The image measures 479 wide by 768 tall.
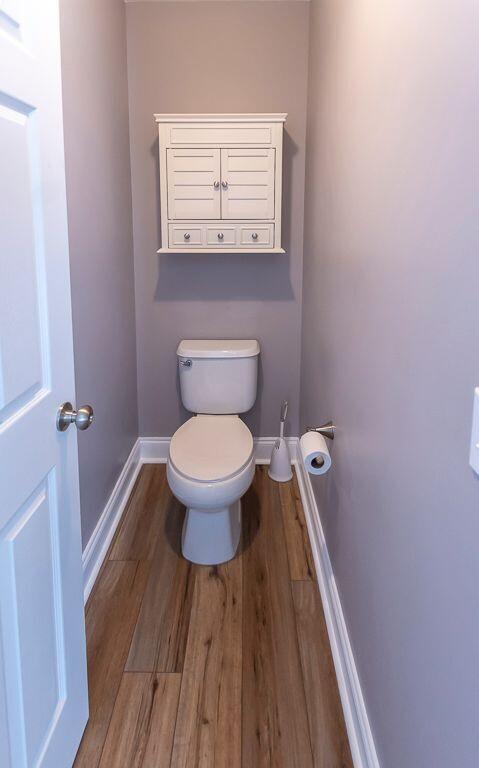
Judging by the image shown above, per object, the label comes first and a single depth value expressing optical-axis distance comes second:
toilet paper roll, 1.76
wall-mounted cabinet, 2.53
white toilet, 2.09
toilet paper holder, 1.90
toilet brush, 2.93
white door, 0.95
